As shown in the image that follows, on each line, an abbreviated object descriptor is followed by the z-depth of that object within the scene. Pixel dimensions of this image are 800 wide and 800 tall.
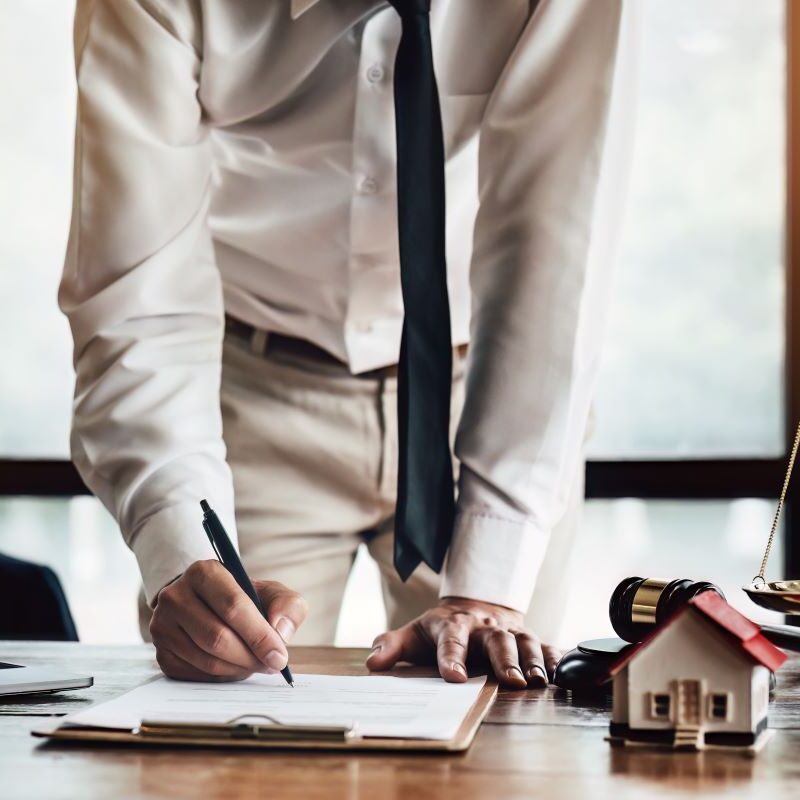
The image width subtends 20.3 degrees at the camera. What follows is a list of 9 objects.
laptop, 1.34
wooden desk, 1.13
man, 1.57
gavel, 1.35
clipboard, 1.19
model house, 1.20
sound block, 1.34
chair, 1.93
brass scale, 1.28
